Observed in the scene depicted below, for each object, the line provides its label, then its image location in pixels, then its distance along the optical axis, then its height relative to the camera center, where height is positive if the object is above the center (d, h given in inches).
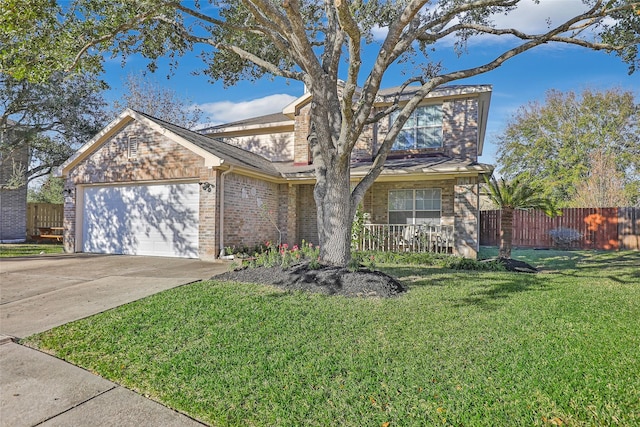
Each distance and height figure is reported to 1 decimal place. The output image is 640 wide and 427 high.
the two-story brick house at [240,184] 422.0 +45.8
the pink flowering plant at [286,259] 300.0 -36.6
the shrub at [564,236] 664.4 -29.6
